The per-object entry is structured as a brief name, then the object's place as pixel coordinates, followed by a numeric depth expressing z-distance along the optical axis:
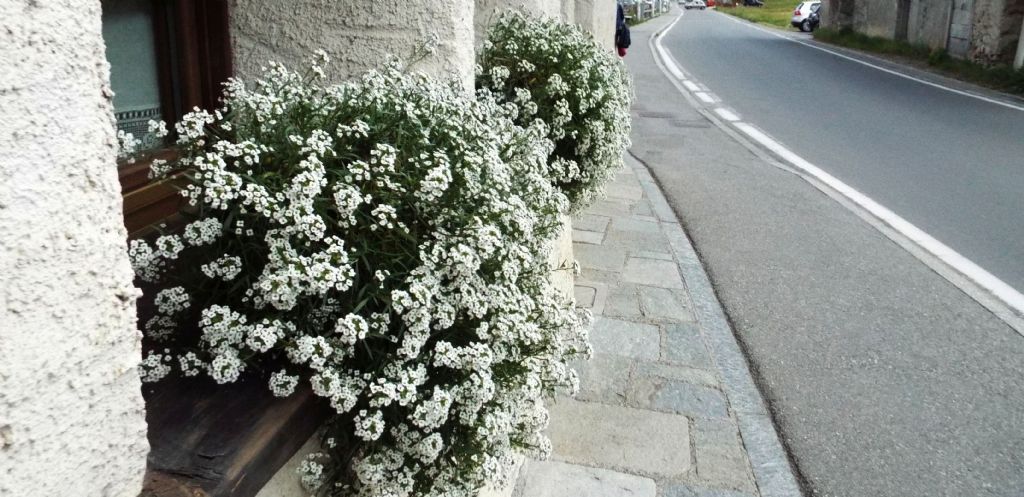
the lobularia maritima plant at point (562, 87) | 4.67
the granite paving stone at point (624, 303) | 5.30
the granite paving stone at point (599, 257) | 6.23
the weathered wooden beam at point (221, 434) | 1.65
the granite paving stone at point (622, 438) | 3.62
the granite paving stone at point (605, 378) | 4.21
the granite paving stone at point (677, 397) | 4.10
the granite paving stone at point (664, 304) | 5.29
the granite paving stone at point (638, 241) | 6.68
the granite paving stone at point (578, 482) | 3.39
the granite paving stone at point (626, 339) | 4.74
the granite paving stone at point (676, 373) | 4.40
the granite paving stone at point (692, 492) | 3.42
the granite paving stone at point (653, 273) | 5.90
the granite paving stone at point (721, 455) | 3.53
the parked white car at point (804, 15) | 37.97
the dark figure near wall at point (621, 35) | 12.62
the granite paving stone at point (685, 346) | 4.65
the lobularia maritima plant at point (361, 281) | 1.99
